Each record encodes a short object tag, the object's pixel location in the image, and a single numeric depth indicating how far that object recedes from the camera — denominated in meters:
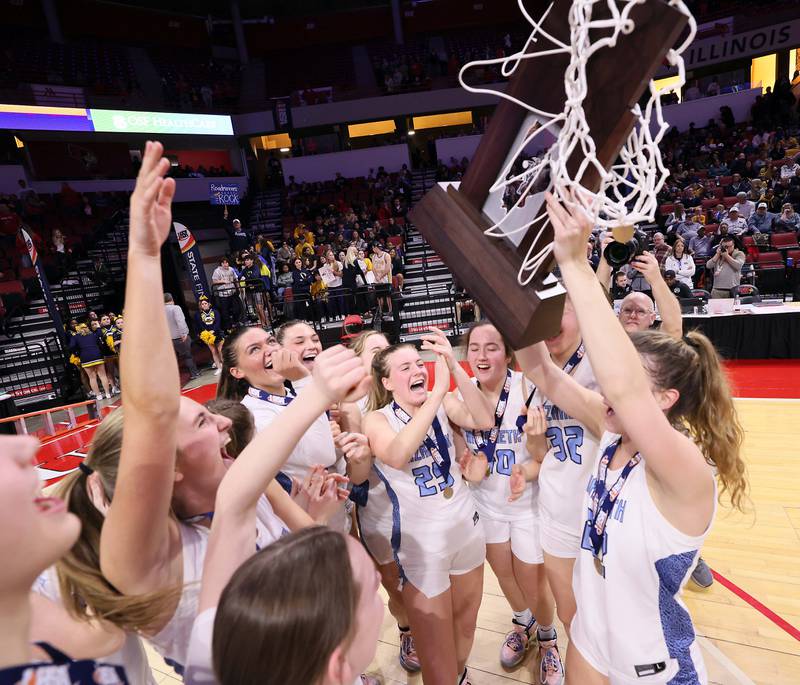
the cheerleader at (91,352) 8.95
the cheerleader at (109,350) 9.27
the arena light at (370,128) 23.44
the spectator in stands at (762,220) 9.43
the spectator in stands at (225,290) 10.93
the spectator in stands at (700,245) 9.16
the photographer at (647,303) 2.28
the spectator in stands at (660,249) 8.13
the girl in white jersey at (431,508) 2.15
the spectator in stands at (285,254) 12.59
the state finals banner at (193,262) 10.33
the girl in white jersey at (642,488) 1.15
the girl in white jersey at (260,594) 0.82
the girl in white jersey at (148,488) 0.98
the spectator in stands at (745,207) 10.23
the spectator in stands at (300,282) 10.70
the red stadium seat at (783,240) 9.05
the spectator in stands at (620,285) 7.48
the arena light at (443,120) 22.42
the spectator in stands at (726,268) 7.31
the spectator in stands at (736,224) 9.44
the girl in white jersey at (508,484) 2.37
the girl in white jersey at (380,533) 2.32
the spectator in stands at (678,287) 7.30
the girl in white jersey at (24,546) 0.70
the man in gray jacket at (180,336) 9.26
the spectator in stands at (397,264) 11.84
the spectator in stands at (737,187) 11.91
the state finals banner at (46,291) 9.27
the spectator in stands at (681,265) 8.00
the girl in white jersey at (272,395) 2.17
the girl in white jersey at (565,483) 2.11
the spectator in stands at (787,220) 9.18
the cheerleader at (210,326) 10.02
